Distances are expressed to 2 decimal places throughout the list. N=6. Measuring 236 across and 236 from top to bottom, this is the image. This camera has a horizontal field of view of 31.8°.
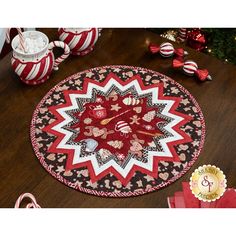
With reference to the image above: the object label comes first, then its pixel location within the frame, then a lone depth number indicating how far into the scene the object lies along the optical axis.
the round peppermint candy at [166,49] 1.41
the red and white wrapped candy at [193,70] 1.35
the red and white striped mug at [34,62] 1.27
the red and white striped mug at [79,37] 1.39
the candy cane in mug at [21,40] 1.24
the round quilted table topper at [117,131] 1.08
